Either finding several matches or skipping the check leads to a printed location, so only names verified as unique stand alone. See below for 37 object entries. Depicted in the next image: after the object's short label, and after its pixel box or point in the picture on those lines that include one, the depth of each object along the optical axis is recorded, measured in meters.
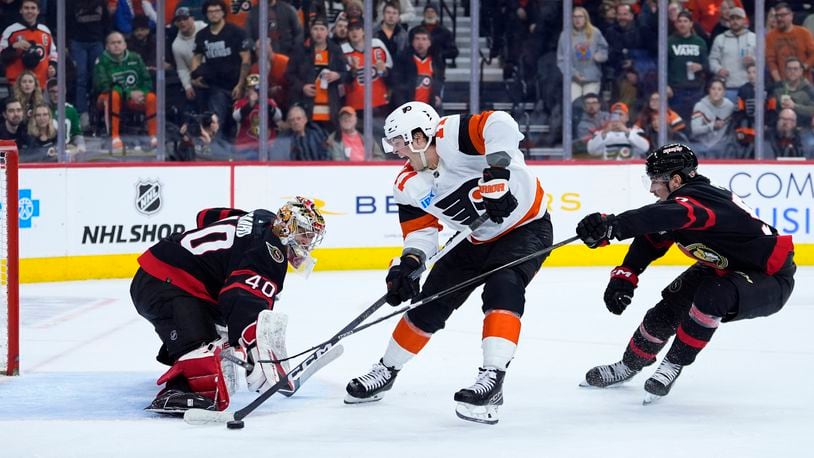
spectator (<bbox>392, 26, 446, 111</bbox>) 17.62
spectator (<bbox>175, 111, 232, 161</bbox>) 16.81
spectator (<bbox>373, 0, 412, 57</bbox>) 17.59
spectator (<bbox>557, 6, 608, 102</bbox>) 18.06
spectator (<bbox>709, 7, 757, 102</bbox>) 18.42
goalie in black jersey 7.72
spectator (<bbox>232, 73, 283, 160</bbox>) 17.11
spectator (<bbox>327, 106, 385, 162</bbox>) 17.27
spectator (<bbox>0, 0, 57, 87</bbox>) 15.92
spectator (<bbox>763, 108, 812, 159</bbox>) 18.27
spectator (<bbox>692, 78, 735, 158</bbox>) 18.34
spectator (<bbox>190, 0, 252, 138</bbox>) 16.91
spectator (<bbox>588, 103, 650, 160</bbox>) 18.14
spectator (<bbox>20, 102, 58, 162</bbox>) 15.81
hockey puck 7.37
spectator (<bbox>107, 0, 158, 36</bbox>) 16.45
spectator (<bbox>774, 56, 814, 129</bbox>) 18.50
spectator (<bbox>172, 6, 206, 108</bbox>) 16.72
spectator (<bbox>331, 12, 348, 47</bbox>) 17.42
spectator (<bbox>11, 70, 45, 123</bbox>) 15.93
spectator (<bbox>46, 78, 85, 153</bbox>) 16.08
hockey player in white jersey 7.54
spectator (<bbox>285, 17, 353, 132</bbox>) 17.34
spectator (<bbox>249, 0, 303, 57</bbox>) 17.08
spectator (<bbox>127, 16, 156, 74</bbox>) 16.55
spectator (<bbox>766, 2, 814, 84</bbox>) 18.42
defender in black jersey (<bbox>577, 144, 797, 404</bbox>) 7.72
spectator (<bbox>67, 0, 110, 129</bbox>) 16.22
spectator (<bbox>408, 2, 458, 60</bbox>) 17.80
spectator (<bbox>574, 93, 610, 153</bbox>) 18.08
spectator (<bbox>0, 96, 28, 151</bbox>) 15.83
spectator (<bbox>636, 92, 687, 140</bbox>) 18.27
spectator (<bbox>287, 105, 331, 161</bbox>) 17.22
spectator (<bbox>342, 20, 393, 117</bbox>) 17.47
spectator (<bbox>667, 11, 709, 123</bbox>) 18.28
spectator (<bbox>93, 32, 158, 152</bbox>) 16.44
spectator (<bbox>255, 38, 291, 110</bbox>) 17.19
